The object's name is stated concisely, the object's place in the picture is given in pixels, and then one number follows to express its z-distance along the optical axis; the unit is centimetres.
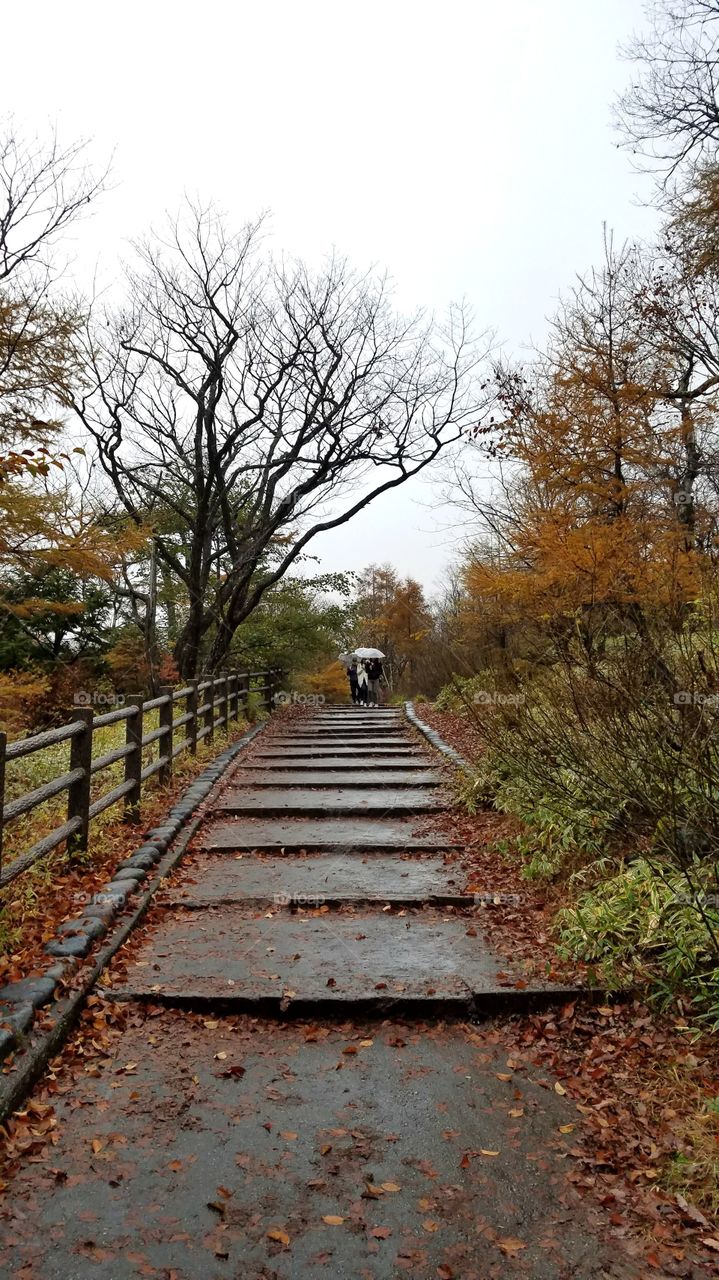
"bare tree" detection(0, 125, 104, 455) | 786
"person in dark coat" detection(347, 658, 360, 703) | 2912
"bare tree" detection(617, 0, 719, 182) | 927
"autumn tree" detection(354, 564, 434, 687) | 4138
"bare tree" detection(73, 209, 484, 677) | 1427
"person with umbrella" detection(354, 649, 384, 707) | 2736
